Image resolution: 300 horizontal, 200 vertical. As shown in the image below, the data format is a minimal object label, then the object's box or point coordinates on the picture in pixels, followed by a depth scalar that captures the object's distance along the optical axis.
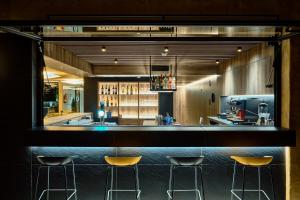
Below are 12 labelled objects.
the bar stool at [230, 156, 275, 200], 2.50
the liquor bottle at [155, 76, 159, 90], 4.94
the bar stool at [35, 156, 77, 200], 2.50
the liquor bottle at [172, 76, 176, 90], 4.83
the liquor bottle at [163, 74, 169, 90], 4.86
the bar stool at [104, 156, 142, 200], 2.47
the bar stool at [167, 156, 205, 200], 2.48
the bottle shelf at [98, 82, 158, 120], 6.68
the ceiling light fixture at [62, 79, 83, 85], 7.10
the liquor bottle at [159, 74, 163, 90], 4.90
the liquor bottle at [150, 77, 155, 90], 4.98
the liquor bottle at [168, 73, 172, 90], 4.83
